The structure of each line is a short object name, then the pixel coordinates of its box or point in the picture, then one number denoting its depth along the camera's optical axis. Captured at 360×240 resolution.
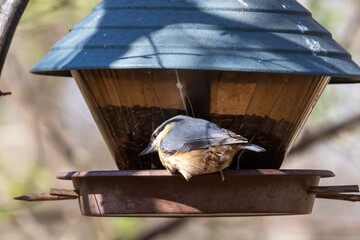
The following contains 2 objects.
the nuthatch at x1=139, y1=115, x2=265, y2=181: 4.37
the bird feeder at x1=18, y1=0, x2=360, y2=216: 4.28
